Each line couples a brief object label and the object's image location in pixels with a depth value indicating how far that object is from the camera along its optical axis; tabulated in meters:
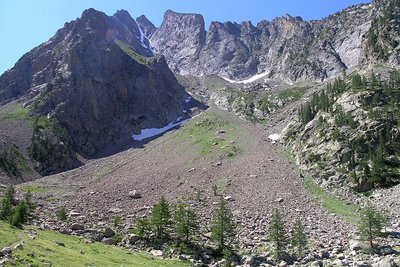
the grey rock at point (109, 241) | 56.66
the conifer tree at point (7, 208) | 57.00
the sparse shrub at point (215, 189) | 85.29
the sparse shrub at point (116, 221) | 63.04
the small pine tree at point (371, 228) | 52.12
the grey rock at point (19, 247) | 37.05
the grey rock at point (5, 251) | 33.55
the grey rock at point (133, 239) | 58.34
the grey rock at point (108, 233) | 58.88
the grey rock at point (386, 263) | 43.09
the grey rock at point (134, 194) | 85.89
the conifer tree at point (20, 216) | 50.97
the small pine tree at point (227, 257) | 48.26
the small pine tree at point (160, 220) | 59.83
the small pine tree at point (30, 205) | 64.00
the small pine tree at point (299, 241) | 52.78
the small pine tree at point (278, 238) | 52.86
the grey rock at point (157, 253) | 54.91
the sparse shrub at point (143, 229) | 59.22
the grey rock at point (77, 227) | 59.56
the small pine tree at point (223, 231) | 56.50
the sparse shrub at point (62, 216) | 62.75
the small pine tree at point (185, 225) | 58.12
